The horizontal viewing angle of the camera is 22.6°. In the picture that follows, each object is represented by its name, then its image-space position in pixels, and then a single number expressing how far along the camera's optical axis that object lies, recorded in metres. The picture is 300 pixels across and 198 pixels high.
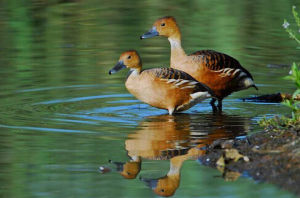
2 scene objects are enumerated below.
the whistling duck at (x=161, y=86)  10.22
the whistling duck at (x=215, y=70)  10.86
